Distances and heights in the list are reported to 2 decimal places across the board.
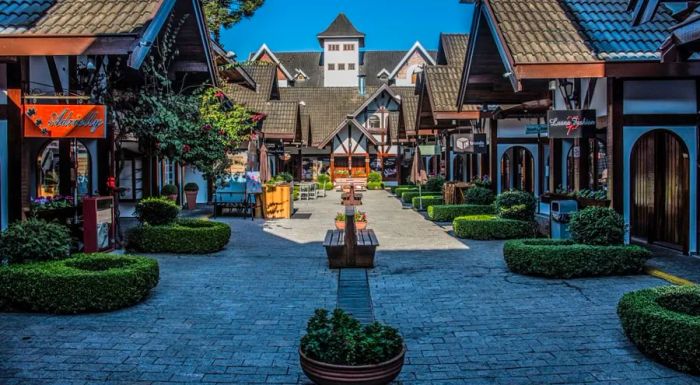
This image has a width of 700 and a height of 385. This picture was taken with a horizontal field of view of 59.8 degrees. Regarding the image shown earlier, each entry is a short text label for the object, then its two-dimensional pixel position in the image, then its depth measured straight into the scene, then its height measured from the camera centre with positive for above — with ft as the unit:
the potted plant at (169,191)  66.76 -0.81
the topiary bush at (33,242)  25.02 -2.40
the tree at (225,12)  85.76 +25.83
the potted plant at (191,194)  74.64 -1.28
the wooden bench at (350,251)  33.14 -3.78
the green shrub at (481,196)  57.82 -1.40
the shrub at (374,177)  145.48 +1.22
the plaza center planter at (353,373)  13.70 -4.34
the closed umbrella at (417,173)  75.56 +1.11
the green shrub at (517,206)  45.73 -1.88
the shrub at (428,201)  73.56 -2.35
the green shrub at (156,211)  39.06 -1.76
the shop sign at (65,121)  29.43 +3.09
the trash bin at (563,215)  38.52 -2.17
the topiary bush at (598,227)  30.30 -2.33
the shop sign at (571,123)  36.45 +3.46
